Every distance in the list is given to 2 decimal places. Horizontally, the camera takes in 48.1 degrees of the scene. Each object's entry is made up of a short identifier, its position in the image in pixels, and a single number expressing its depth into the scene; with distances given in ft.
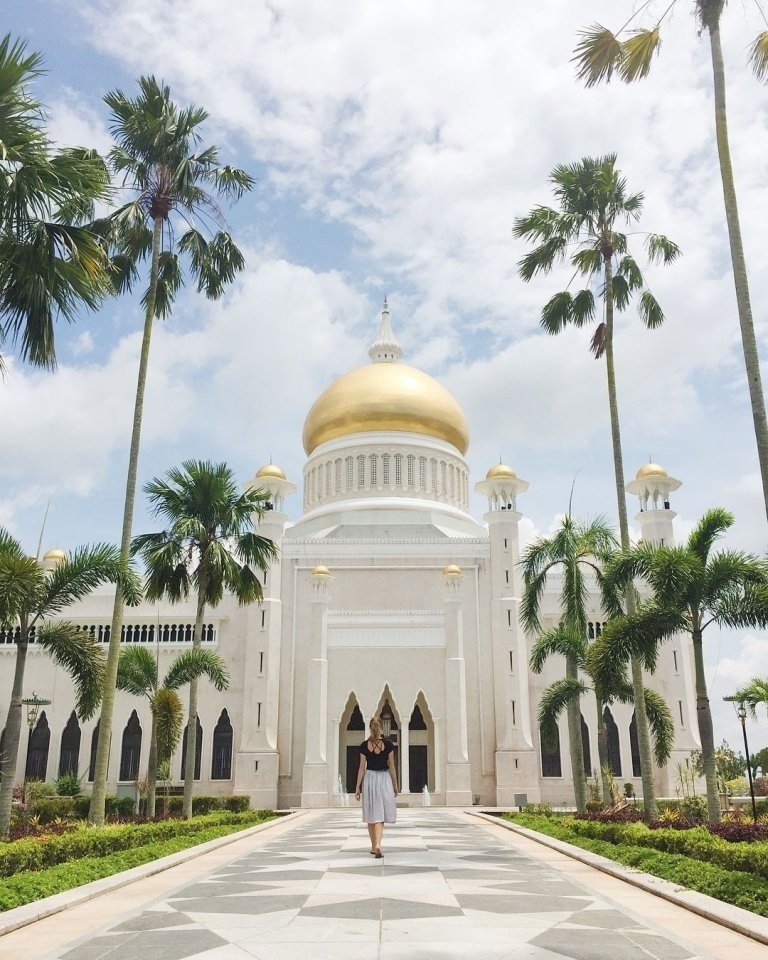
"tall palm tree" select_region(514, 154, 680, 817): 60.85
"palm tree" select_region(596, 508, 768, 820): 46.11
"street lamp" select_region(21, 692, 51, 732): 79.71
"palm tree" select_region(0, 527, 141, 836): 43.62
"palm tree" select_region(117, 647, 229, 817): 69.82
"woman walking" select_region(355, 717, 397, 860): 34.19
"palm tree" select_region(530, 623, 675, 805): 65.72
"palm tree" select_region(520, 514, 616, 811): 65.61
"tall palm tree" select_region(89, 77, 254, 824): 56.39
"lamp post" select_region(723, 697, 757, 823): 74.13
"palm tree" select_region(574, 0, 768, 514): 36.99
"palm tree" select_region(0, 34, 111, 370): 34.99
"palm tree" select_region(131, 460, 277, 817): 64.34
